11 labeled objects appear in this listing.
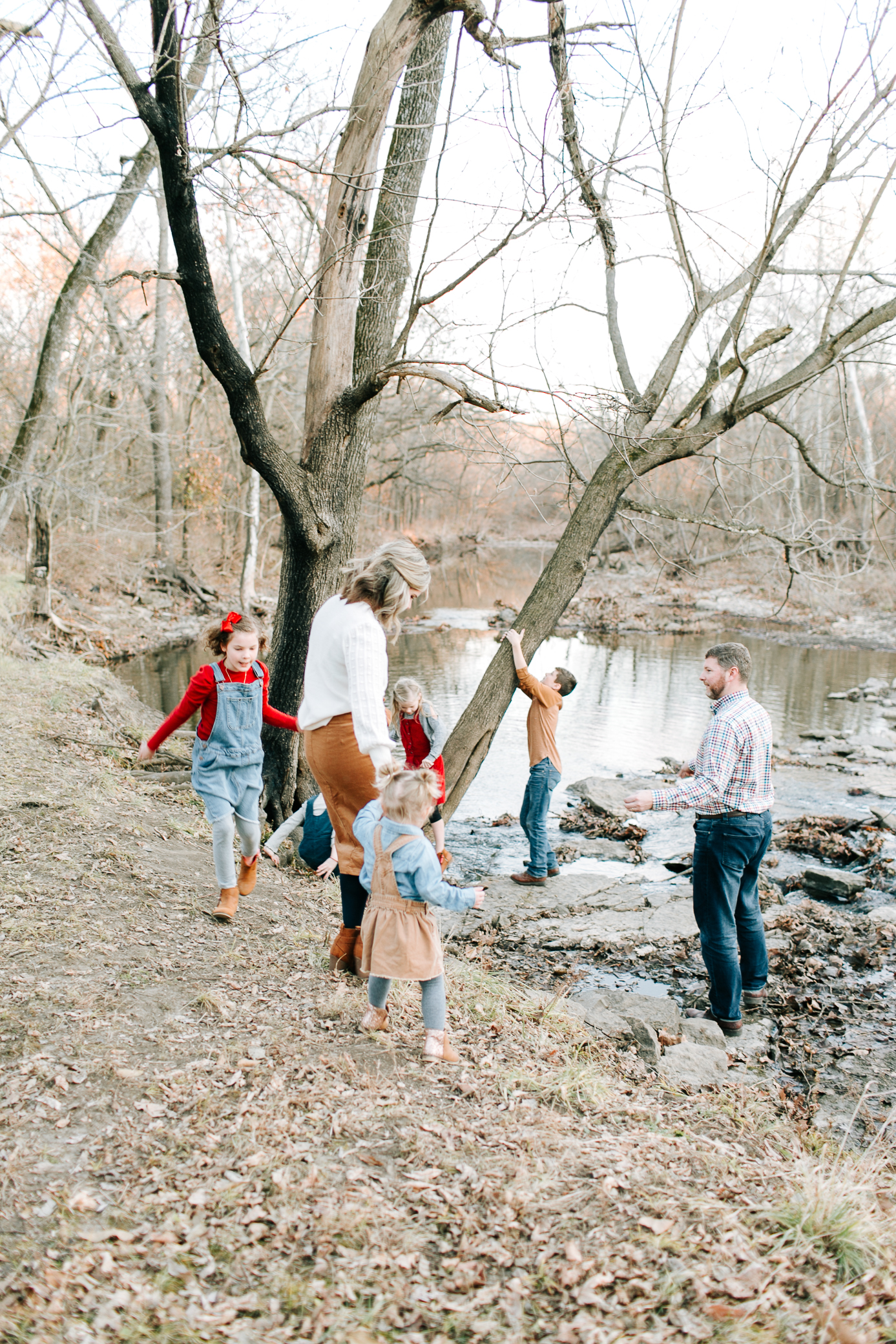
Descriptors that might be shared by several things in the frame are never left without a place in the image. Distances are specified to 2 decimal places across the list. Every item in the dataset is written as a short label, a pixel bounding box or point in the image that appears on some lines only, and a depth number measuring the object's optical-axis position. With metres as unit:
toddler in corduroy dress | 3.53
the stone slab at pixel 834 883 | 7.48
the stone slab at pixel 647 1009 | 5.06
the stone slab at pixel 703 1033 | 4.94
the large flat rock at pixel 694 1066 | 4.34
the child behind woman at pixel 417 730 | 6.07
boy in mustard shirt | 7.52
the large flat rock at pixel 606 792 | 10.16
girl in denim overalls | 4.80
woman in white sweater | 3.71
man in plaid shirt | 4.84
